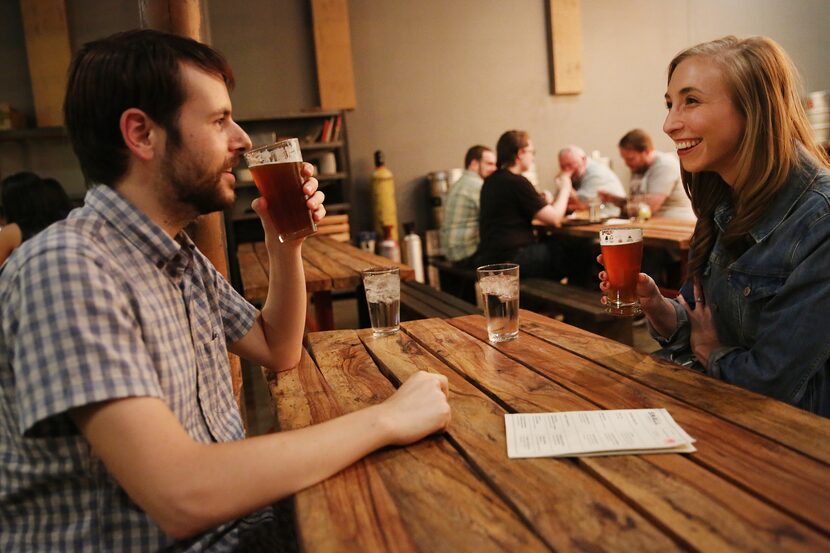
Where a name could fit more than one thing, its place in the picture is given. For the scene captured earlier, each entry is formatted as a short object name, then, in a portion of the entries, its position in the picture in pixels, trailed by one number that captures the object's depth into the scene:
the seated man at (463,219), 5.52
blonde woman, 1.37
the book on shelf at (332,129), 6.77
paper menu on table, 0.98
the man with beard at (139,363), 0.90
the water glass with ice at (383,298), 1.76
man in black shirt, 4.84
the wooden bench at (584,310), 3.53
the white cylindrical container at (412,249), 7.16
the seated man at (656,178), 5.40
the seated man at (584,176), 6.02
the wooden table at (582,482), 0.78
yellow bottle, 7.08
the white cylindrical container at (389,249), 6.87
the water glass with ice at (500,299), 1.58
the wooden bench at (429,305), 3.32
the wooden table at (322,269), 3.04
